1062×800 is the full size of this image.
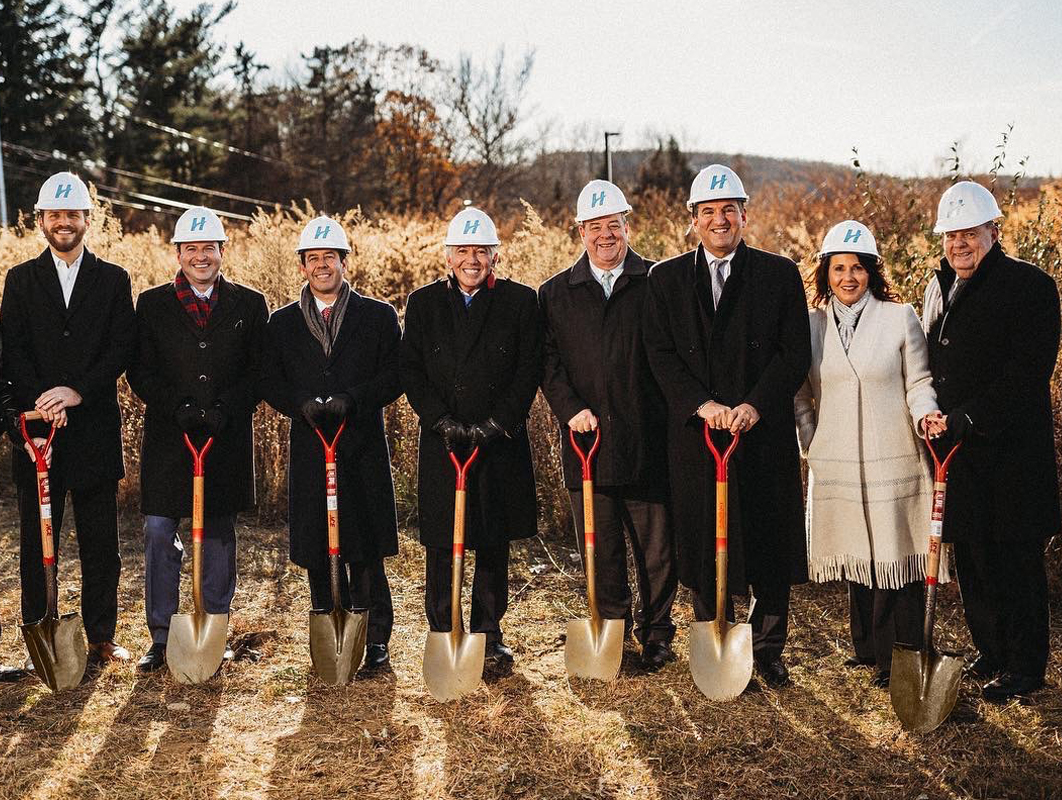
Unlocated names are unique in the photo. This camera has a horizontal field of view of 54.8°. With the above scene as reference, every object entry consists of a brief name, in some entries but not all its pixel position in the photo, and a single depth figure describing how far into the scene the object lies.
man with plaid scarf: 4.75
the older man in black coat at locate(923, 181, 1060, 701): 4.07
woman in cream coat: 4.24
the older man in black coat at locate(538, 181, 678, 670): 4.59
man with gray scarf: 4.66
